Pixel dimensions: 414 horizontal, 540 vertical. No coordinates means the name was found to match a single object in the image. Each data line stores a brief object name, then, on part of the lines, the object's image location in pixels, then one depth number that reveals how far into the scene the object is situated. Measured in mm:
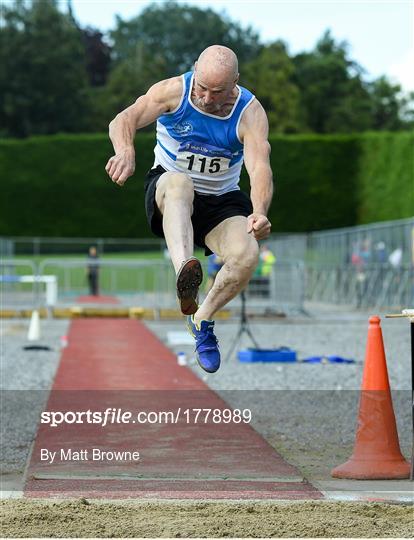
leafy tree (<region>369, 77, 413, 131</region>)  76500
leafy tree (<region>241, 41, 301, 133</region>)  67375
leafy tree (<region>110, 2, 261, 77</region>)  80312
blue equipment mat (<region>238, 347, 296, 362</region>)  16391
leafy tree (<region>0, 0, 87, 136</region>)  65250
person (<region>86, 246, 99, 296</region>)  27203
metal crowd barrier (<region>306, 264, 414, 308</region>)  29812
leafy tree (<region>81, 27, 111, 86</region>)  86938
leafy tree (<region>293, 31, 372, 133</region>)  73125
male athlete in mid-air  6664
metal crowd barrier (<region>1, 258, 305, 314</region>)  25312
